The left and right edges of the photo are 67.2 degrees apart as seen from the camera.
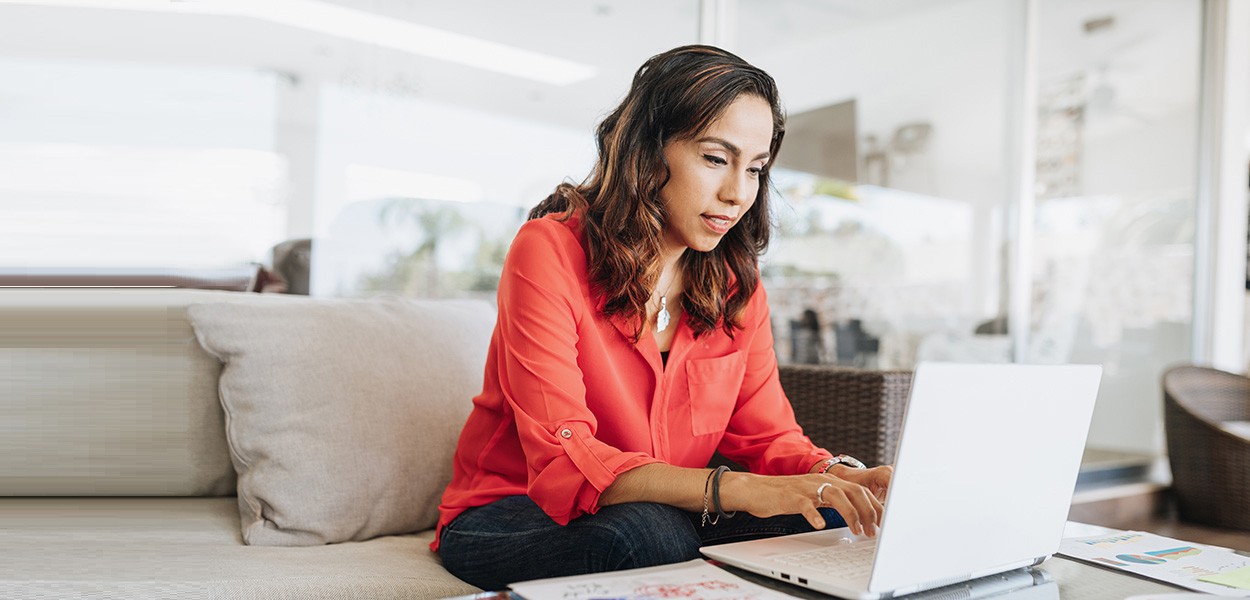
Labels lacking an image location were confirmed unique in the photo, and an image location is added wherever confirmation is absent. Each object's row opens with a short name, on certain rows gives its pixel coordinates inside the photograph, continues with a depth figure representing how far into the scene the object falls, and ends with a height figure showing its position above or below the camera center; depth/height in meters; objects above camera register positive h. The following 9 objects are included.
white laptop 0.92 -0.19
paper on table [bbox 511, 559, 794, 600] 0.91 -0.29
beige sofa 1.53 -0.26
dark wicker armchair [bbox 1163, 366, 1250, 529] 3.35 -0.47
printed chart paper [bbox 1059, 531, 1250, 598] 1.10 -0.31
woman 1.24 -0.11
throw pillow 1.54 -0.22
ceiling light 2.34 +0.68
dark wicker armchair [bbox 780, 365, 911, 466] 1.92 -0.22
